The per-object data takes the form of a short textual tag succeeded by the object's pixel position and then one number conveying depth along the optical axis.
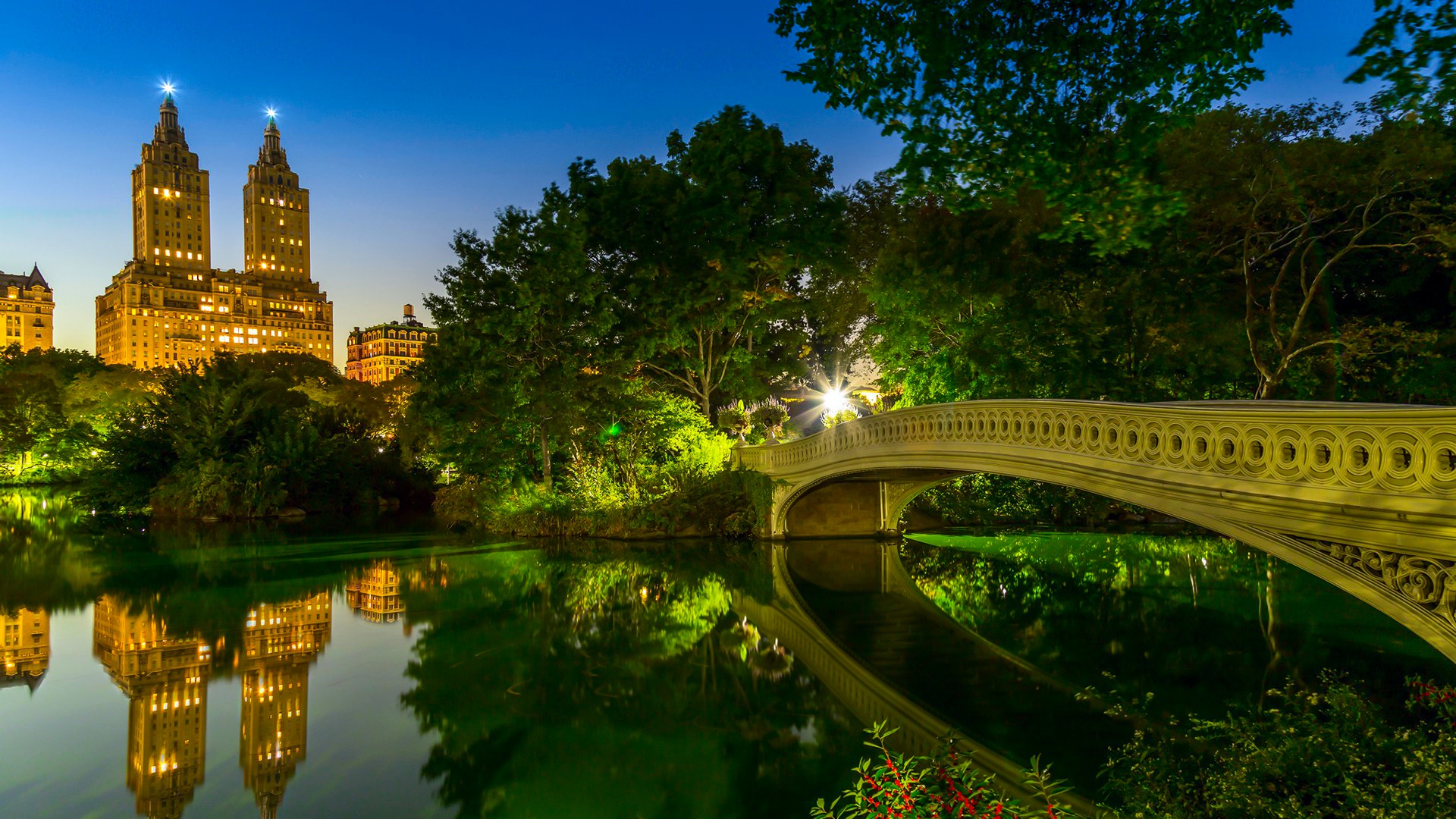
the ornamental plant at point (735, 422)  26.81
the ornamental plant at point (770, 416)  27.80
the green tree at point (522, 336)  23.69
